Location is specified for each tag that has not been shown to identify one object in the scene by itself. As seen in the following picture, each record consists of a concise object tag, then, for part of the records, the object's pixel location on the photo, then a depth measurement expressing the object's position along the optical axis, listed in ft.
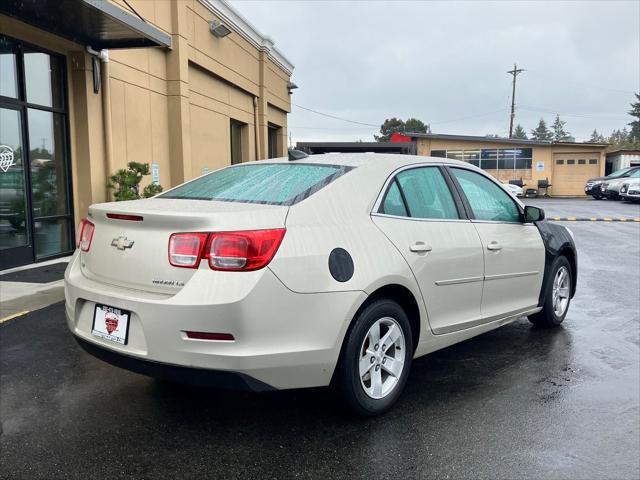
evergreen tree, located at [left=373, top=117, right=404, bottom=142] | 285.23
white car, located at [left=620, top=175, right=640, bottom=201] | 89.15
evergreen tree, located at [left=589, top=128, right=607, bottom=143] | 485.73
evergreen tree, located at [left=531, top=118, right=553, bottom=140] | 474.49
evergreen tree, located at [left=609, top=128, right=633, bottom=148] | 479.00
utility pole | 198.78
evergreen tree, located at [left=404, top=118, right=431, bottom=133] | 286.95
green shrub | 32.65
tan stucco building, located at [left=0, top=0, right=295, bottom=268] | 27.91
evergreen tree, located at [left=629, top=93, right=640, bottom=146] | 284.61
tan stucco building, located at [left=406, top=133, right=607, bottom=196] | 127.85
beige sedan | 9.53
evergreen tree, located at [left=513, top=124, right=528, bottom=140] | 484.74
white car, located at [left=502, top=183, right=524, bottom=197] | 100.50
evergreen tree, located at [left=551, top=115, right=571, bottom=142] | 462.60
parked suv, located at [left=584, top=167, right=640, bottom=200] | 97.84
